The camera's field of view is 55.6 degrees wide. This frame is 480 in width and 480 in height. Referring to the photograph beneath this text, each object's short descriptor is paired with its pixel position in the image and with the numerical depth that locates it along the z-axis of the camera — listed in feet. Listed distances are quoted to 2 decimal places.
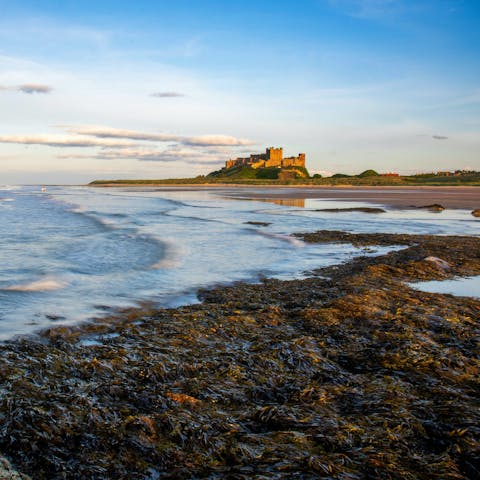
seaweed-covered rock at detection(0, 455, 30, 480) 8.45
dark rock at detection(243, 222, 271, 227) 62.25
